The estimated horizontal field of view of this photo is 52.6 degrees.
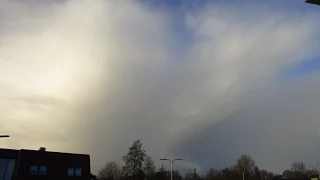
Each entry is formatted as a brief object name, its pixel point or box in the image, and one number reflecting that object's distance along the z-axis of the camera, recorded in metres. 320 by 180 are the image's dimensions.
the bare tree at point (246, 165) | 151.46
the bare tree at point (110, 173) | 106.25
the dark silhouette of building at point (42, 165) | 55.19
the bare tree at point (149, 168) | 108.39
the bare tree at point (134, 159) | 101.31
